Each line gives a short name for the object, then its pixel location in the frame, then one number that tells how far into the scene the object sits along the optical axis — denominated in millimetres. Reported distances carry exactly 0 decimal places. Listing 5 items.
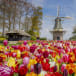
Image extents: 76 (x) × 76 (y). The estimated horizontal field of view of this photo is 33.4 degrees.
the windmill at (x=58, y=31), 31206
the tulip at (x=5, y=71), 1038
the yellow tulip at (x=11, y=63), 1424
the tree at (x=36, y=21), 33781
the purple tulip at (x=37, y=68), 1111
